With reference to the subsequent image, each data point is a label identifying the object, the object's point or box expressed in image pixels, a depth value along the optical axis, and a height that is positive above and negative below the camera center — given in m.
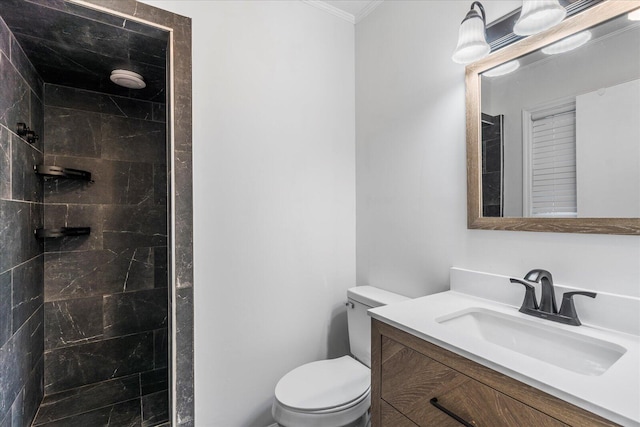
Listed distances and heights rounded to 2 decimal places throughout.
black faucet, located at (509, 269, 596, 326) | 0.95 -0.31
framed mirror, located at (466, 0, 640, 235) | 0.92 +0.29
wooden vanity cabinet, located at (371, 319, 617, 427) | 0.65 -0.47
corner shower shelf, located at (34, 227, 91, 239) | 1.75 -0.11
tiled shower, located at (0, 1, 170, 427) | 1.54 -0.29
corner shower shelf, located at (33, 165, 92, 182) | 1.72 +0.25
